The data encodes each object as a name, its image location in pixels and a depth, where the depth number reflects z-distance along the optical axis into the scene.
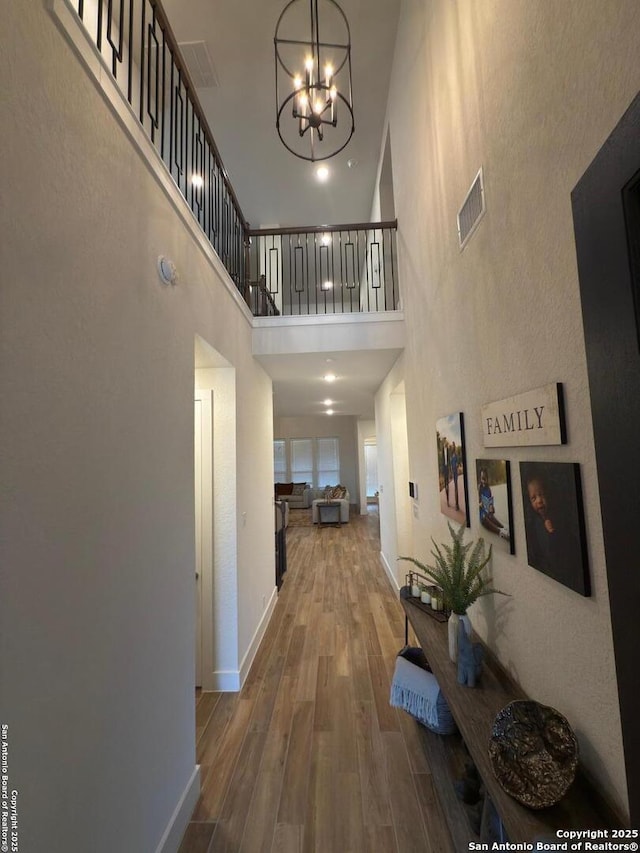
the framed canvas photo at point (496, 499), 1.53
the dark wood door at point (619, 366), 0.71
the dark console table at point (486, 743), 0.97
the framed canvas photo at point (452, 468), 2.04
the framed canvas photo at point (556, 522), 1.08
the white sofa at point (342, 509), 9.62
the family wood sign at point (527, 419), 1.16
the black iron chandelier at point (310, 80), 2.06
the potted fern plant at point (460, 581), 1.69
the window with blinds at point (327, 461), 12.83
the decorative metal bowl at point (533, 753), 1.04
